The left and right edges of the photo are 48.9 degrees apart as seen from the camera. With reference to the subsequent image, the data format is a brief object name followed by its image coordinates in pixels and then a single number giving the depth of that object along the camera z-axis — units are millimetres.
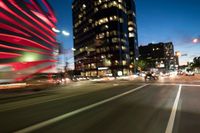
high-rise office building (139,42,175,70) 173350
